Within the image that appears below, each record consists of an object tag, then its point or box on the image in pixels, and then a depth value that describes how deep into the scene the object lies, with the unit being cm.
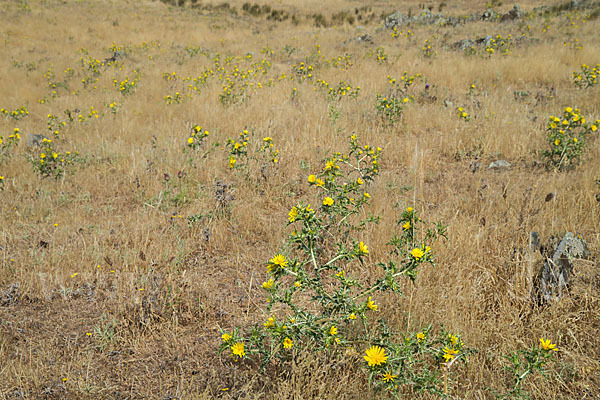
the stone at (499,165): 437
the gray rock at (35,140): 536
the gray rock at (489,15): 1527
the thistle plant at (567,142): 384
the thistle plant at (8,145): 484
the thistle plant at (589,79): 598
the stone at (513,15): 1472
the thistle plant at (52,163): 438
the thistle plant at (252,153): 391
